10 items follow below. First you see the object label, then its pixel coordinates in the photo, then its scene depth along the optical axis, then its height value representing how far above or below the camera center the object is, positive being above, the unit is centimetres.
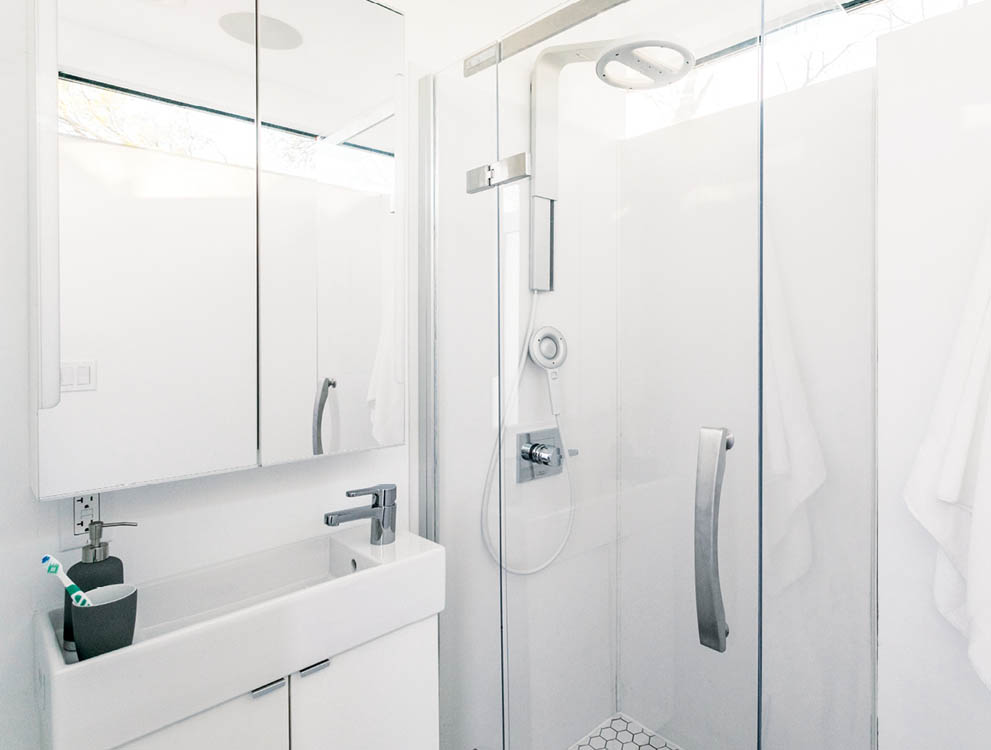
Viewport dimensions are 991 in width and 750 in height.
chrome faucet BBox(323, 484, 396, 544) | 140 -34
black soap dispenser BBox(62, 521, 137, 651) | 105 -36
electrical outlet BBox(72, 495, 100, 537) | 113 -28
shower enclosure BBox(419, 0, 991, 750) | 108 +3
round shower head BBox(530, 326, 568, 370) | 140 +4
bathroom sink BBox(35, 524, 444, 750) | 92 -49
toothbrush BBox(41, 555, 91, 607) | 94 -35
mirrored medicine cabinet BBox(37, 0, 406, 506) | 107 +26
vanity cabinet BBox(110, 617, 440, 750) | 105 -66
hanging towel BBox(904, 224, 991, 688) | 112 -23
